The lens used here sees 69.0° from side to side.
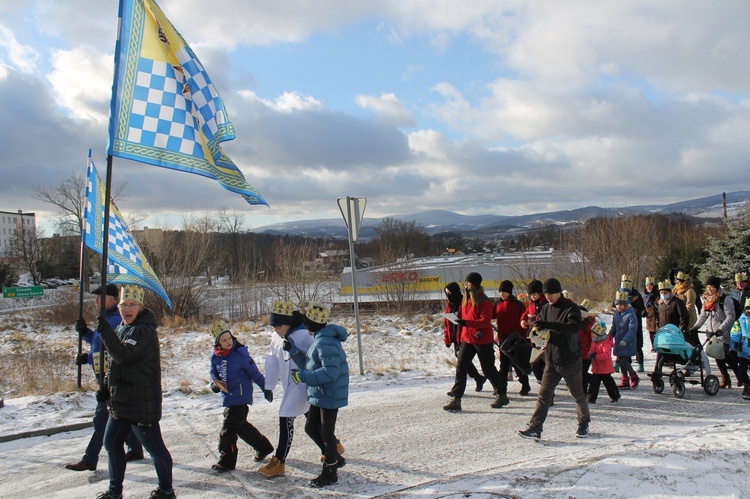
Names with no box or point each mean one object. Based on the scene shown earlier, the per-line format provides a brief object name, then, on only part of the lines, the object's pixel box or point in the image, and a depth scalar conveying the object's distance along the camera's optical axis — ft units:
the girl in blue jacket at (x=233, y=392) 18.30
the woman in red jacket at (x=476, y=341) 25.46
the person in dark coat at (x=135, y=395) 15.62
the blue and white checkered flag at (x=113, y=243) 22.03
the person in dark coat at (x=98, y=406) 18.56
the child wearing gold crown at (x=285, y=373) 18.04
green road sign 121.08
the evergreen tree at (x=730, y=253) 71.20
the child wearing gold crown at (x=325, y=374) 16.83
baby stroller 26.91
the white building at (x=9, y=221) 454.15
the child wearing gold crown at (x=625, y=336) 28.14
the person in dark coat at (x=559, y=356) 20.31
